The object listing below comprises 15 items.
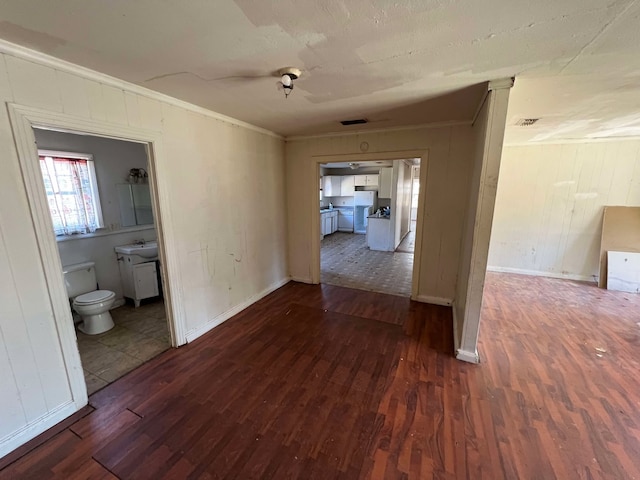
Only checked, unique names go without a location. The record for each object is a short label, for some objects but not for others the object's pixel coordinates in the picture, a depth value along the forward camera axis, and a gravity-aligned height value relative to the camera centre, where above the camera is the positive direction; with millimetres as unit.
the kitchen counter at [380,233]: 6320 -996
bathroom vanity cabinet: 3361 -1081
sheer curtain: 3012 -18
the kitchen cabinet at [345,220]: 8961 -959
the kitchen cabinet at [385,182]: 7062 +257
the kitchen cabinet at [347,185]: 8641 +216
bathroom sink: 3367 -729
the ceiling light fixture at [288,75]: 1725 +774
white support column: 1961 -141
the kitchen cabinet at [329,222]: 8078 -954
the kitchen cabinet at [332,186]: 8805 +192
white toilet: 2709 -1114
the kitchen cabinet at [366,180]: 8359 +353
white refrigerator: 8562 -494
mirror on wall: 3561 -162
